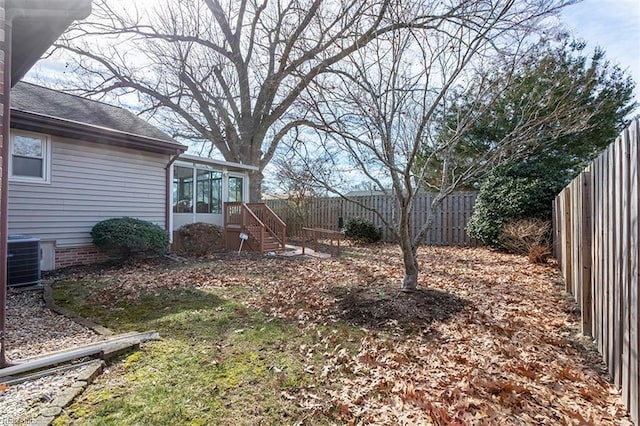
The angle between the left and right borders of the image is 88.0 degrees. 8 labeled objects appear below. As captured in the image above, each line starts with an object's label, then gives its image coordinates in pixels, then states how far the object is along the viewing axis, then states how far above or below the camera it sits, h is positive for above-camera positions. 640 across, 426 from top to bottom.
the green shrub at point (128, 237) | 7.75 -0.47
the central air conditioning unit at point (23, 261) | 5.66 -0.78
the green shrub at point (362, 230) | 12.66 -0.48
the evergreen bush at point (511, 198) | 8.68 +0.57
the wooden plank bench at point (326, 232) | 9.98 -0.59
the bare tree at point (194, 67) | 11.85 +6.18
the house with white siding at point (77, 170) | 7.10 +1.17
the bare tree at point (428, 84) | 4.16 +1.89
